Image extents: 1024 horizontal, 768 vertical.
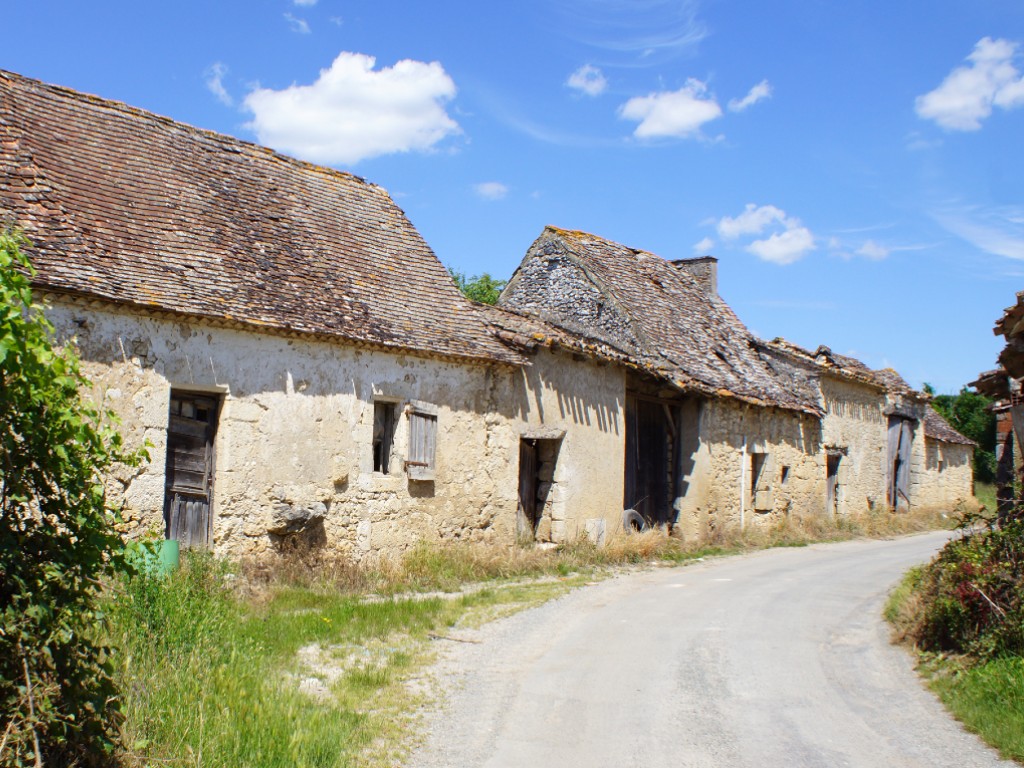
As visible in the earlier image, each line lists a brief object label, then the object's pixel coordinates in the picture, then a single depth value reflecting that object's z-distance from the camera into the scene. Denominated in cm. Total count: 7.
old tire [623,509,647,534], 1623
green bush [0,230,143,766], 428
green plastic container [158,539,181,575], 933
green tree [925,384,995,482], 3706
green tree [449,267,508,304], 3328
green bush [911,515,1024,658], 782
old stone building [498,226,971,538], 1791
